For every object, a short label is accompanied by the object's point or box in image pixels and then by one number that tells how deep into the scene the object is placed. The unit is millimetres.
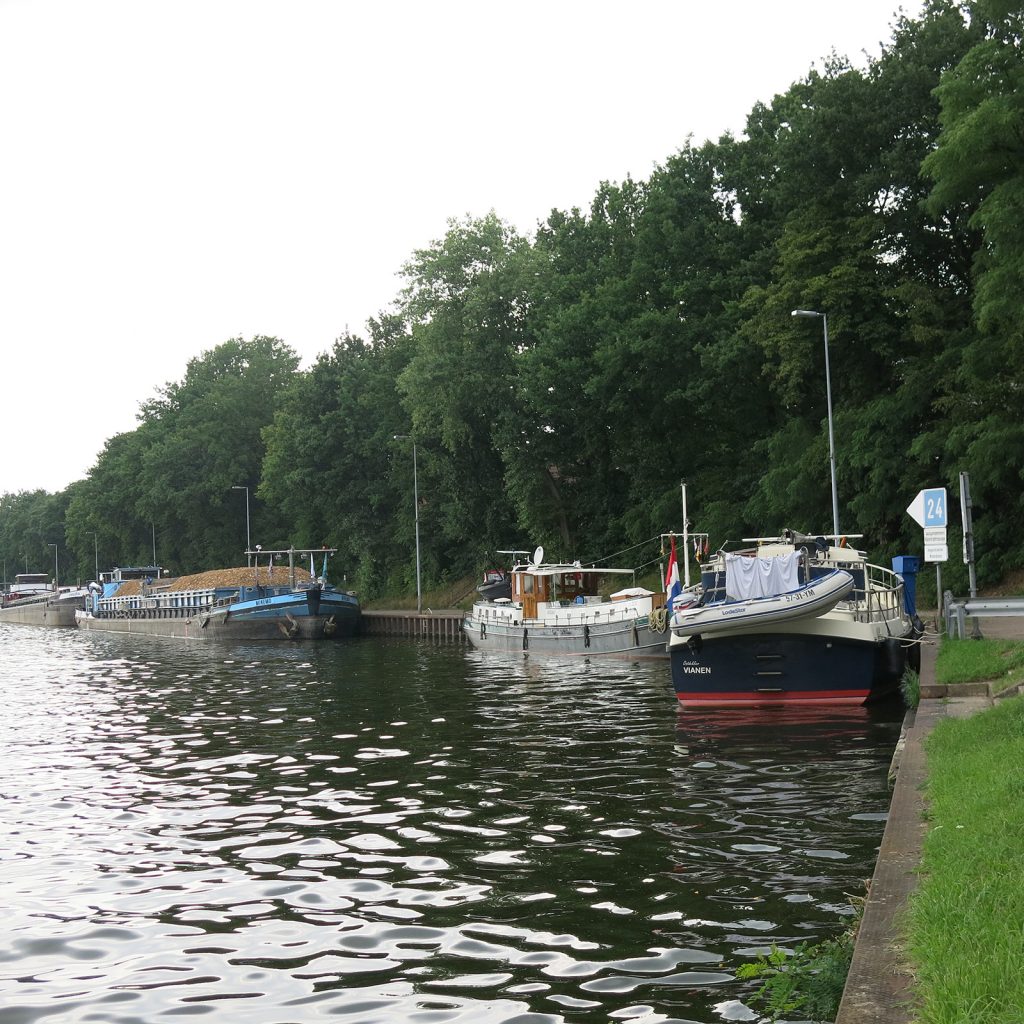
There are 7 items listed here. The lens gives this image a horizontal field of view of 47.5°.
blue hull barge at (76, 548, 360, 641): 64250
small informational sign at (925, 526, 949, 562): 25109
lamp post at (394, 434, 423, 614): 67250
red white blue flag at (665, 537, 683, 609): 36750
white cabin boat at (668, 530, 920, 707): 22469
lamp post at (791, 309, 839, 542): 39203
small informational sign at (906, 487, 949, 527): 25219
